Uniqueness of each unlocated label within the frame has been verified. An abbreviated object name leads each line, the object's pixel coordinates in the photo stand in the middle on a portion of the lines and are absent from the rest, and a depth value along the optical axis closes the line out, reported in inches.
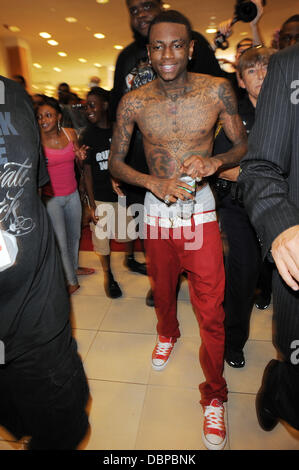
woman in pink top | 108.7
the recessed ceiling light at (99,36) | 362.4
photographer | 106.7
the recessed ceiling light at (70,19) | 309.4
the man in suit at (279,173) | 34.4
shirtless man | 64.2
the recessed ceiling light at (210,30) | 363.5
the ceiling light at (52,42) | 382.9
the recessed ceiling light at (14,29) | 341.8
